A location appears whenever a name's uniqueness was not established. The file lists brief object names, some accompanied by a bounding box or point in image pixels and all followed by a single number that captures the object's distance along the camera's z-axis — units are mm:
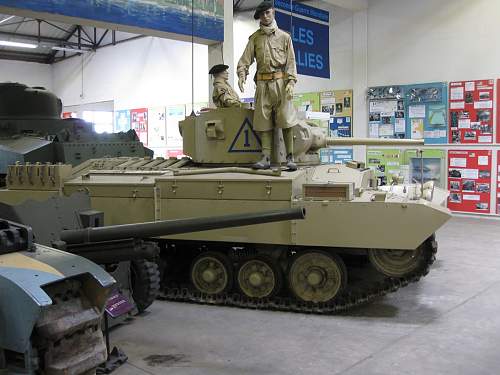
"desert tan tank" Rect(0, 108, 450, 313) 6262
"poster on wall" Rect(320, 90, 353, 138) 15250
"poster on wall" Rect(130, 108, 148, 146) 21078
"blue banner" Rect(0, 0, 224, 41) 9370
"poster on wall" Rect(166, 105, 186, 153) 19828
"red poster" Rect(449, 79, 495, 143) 12938
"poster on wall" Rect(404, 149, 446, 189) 13742
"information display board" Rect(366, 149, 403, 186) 14523
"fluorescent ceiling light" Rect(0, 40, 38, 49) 20292
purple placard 5766
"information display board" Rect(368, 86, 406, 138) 14273
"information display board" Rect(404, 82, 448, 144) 13602
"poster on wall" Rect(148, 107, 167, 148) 20406
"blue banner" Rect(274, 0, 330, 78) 11211
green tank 9852
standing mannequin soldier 7078
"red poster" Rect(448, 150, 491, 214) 13117
